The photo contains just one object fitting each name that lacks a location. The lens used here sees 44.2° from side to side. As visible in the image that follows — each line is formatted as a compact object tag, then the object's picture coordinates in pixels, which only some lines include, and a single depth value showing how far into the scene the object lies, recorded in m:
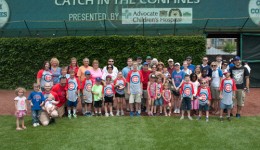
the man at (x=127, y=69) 10.19
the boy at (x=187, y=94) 9.30
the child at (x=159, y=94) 9.65
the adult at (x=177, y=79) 9.88
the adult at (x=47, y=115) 8.55
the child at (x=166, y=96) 9.72
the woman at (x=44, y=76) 9.56
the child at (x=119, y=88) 9.82
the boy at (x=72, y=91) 9.45
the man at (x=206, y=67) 9.95
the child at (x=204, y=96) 9.20
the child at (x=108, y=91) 9.62
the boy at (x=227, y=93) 9.16
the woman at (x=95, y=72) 9.88
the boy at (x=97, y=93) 9.61
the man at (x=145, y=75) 10.06
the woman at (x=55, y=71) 9.78
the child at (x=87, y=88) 9.59
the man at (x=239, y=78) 9.48
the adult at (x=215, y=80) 9.78
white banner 16.86
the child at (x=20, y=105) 8.16
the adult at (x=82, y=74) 9.89
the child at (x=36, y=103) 8.55
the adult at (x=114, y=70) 10.15
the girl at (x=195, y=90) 9.52
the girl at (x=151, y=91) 9.67
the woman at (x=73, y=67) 10.01
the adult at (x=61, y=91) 9.52
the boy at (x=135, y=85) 9.69
